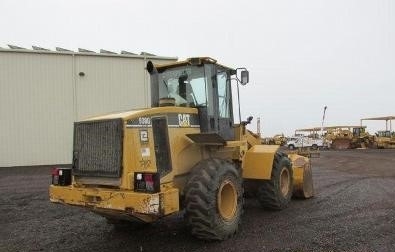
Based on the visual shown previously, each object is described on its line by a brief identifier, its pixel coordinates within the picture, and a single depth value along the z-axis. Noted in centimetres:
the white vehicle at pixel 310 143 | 5232
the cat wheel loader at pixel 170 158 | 678
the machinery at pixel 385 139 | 4803
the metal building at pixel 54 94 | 2444
